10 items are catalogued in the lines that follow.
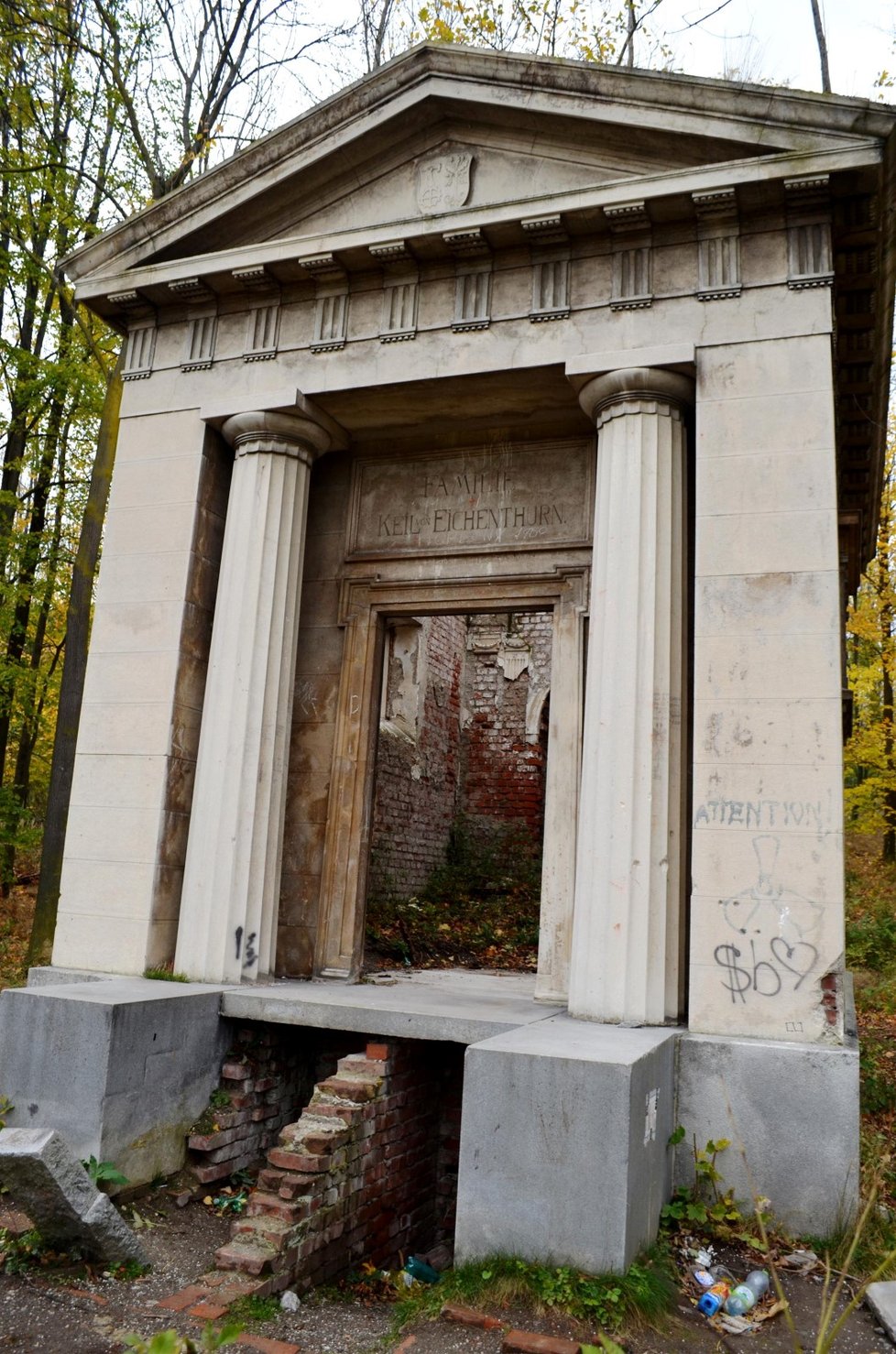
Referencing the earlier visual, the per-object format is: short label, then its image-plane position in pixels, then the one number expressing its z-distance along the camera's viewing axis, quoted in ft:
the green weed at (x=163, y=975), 25.38
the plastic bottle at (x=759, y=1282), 16.37
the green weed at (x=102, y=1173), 18.72
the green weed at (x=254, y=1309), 15.40
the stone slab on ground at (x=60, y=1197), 15.08
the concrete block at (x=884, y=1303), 14.99
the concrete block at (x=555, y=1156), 15.10
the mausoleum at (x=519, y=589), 19.67
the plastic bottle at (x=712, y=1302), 15.40
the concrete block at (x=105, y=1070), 19.16
